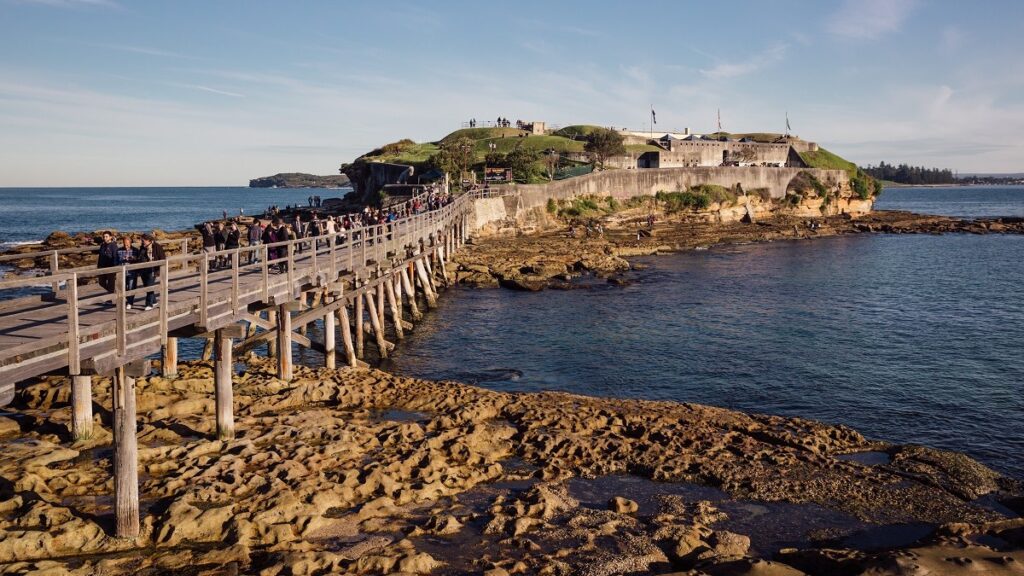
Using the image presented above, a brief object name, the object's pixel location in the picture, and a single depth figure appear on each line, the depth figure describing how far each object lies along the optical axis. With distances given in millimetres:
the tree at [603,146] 89562
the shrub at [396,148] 96800
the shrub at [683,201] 81125
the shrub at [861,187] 100812
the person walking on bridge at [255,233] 21000
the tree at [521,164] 71938
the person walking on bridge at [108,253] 14594
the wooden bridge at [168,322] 9414
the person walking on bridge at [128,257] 15287
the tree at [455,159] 67938
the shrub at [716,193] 83875
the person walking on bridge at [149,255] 15391
